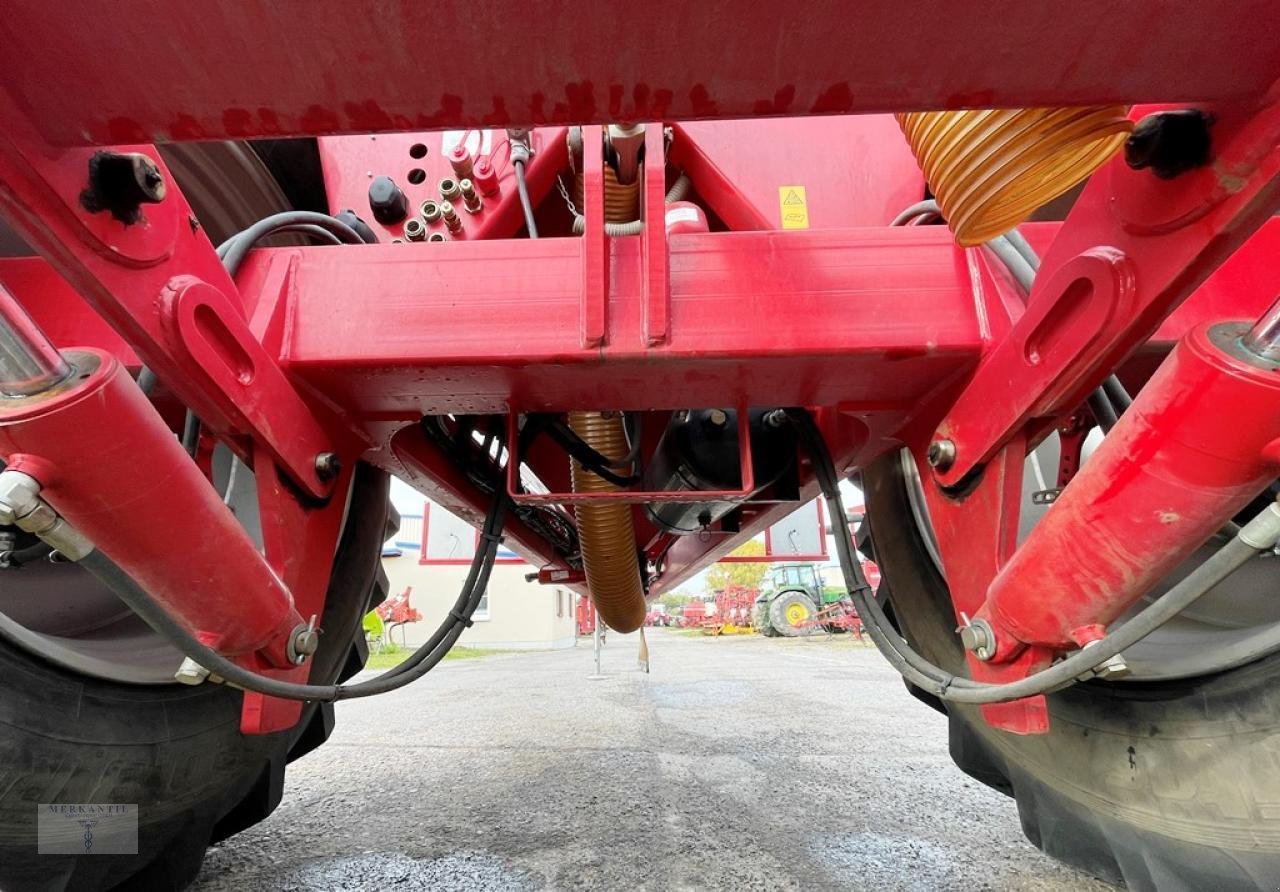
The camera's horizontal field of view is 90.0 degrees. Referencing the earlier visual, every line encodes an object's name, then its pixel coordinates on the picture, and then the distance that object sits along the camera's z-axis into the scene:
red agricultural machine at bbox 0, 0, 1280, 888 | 0.44
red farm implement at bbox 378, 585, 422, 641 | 11.90
